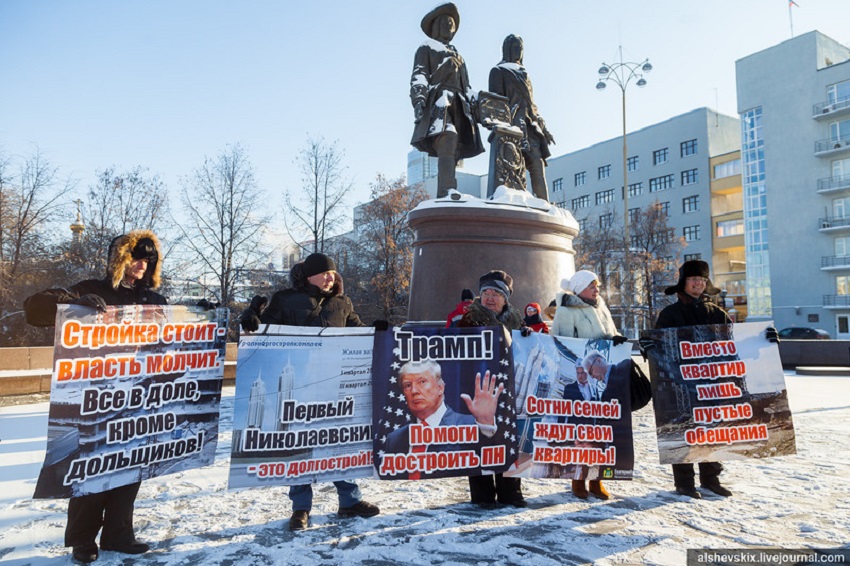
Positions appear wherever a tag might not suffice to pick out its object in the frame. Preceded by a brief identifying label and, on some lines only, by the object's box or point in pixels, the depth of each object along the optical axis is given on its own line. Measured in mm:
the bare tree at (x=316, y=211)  29844
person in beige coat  4402
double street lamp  27375
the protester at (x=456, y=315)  4724
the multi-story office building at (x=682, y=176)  51906
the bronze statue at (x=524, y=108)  10766
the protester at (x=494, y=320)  4074
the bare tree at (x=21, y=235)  25016
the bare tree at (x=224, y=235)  28109
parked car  35109
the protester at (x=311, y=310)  3732
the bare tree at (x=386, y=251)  29172
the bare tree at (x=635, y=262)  33719
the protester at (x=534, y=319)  6527
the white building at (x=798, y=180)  41219
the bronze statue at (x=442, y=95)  9791
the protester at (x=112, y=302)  3172
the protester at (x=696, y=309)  4402
